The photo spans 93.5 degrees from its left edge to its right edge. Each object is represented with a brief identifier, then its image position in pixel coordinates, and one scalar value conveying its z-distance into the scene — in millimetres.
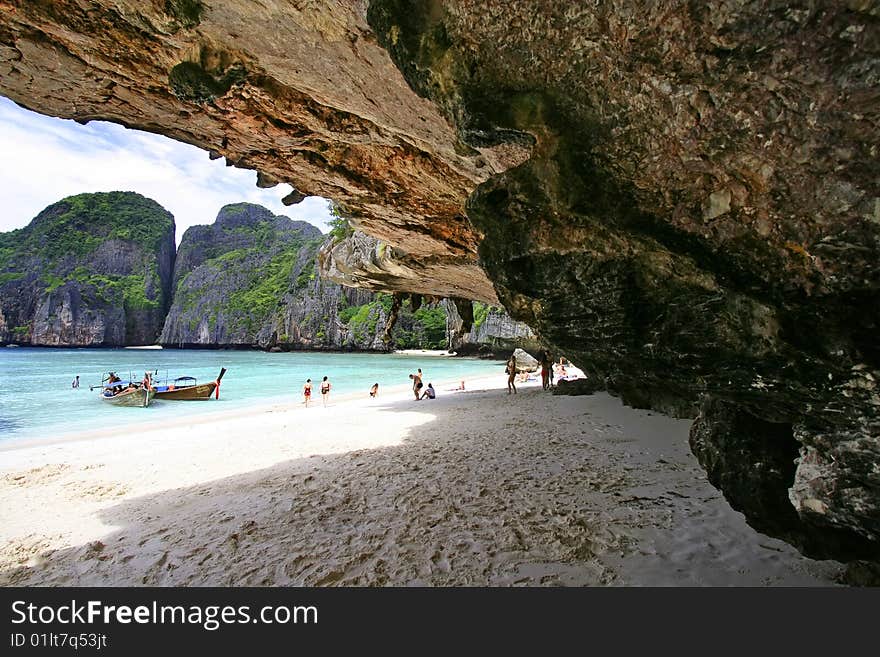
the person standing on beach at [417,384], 17484
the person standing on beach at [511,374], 17494
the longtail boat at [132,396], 18828
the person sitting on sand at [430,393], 17531
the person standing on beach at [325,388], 17938
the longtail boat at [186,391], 19938
